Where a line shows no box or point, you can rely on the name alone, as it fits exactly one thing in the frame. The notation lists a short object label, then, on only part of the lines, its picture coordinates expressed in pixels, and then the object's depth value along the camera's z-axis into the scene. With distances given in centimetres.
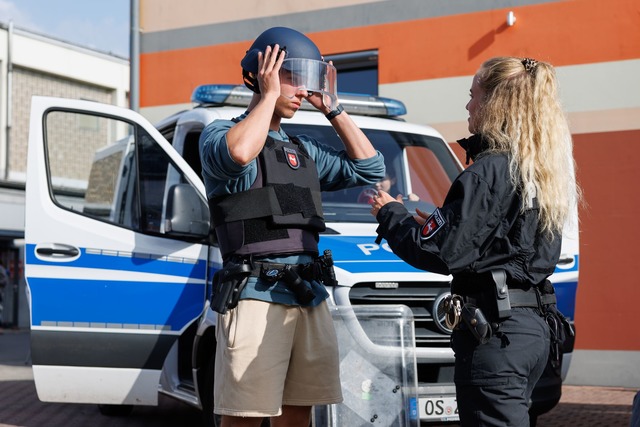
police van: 509
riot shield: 456
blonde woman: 278
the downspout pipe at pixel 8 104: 2402
